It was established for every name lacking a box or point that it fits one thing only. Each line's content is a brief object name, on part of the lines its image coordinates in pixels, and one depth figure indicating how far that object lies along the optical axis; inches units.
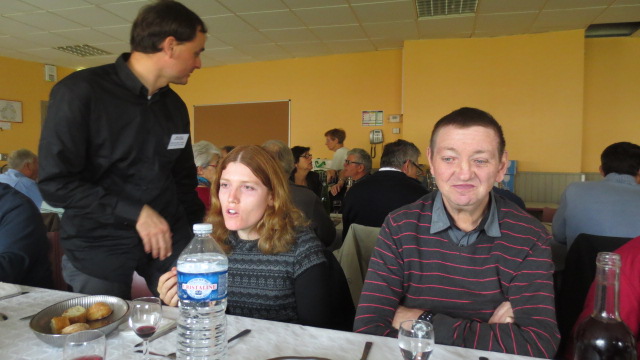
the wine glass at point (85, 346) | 32.5
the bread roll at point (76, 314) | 45.6
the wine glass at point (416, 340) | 34.4
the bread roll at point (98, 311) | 46.3
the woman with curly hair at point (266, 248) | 56.1
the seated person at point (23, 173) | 153.0
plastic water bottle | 35.1
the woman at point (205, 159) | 136.3
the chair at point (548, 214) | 190.5
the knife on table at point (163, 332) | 42.5
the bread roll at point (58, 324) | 42.7
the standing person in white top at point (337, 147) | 251.3
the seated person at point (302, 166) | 188.7
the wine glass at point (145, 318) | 38.2
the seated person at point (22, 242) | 67.2
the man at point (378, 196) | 108.6
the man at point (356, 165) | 173.6
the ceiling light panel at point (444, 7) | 193.3
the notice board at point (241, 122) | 301.6
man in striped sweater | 50.1
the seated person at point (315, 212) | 104.8
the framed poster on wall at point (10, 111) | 294.4
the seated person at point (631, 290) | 44.4
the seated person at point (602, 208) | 85.0
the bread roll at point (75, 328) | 42.0
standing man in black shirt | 61.0
